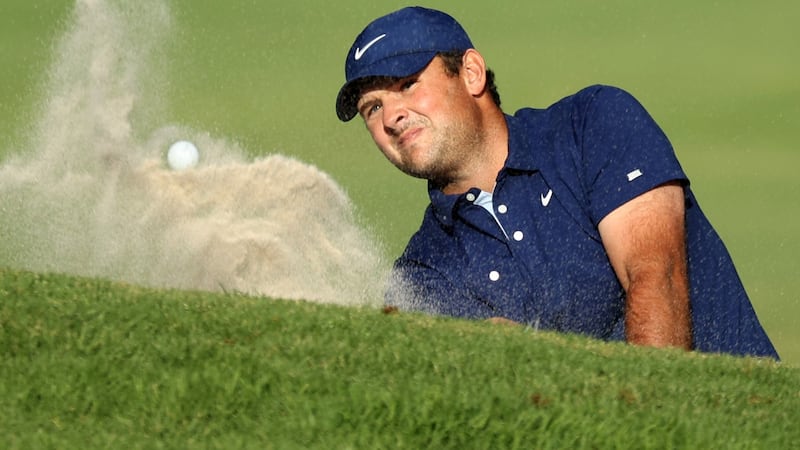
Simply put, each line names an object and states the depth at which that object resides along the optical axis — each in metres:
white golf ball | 19.92
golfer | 11.95
